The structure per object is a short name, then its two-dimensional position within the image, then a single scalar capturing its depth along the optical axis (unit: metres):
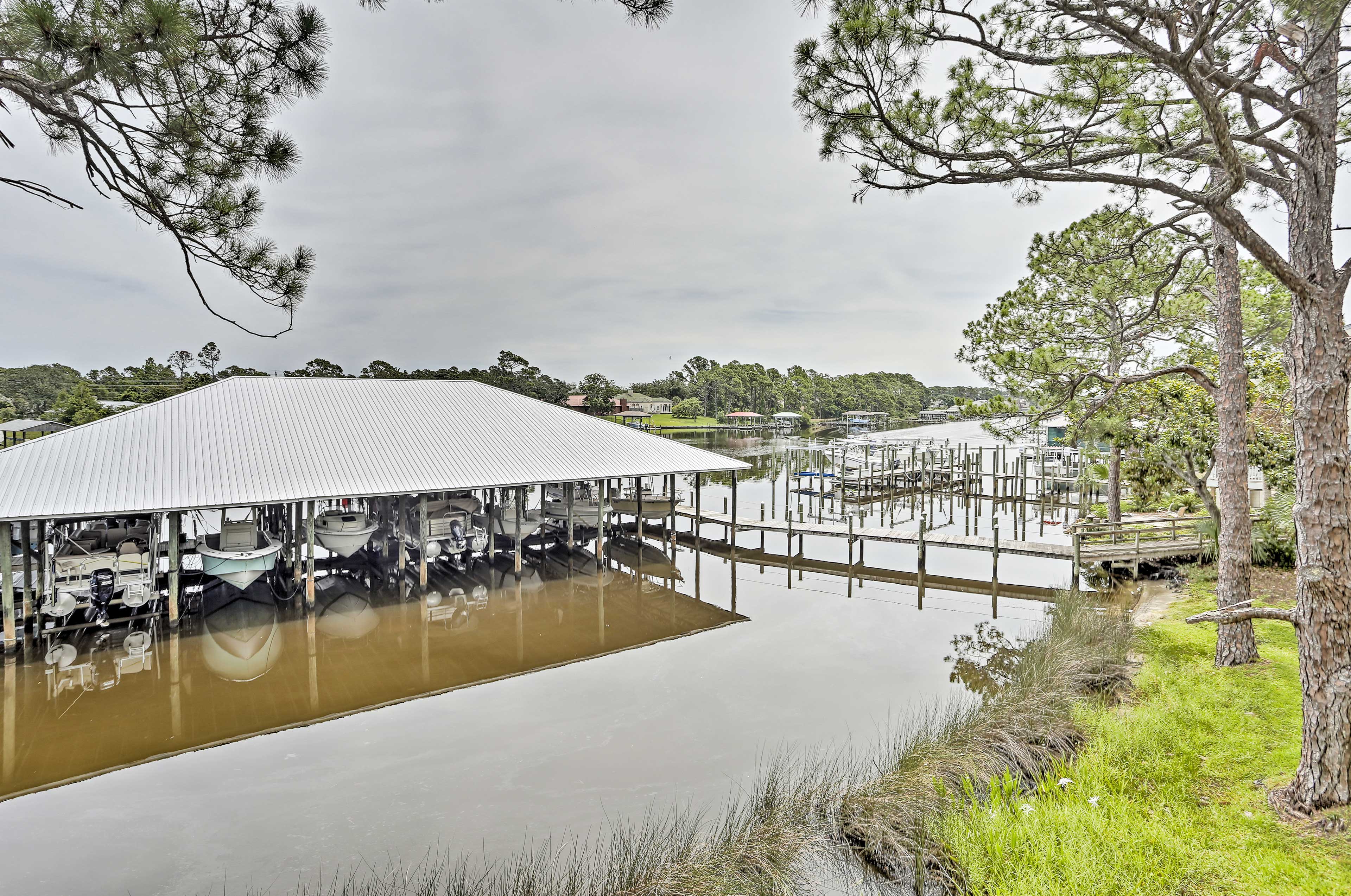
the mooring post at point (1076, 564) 12.53
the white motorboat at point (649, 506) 19.52
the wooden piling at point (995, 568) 13.90
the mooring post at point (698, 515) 18.41
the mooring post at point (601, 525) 15.60
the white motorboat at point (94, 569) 10.90
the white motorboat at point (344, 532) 14.68
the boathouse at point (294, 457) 10.36
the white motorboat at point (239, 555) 12.32
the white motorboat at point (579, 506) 17.97
